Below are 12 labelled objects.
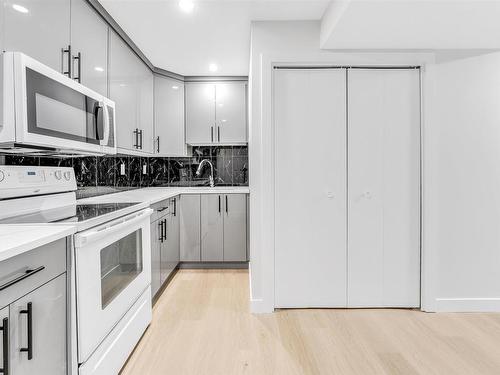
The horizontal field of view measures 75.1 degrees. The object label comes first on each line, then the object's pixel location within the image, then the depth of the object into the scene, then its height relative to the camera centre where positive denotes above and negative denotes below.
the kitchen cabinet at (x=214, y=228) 3.53 -0.55
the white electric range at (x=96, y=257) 1.36 -0.40
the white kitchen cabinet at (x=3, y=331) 0.93 -0.44
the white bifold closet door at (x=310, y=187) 2.47 -0.08
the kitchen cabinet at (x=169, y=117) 3.64 +0.68
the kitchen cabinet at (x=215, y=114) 3.80 +0.74
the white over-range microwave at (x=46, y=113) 1.28 +0.31
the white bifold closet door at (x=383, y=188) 2.47 -0.09
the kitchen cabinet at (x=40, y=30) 1.41 +0.72
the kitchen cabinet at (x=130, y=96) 2.55 +0.73
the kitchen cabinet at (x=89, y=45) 1.96 +0.87
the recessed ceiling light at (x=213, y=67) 3.44 +1.19
